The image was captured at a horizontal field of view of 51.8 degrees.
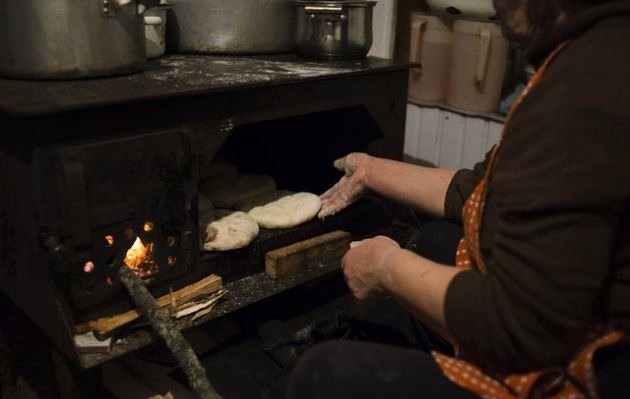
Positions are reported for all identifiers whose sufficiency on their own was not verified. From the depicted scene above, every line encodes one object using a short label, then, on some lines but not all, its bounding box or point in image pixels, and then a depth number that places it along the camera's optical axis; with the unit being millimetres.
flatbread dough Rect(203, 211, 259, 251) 1492
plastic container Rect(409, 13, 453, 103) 2281
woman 818
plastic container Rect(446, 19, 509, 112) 2150
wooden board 1586
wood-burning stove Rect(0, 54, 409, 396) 1152
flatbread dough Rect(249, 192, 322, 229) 1661
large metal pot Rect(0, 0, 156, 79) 1224
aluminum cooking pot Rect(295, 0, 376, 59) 1694
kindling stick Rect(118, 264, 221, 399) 1164
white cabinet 2199
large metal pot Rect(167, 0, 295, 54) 1699
